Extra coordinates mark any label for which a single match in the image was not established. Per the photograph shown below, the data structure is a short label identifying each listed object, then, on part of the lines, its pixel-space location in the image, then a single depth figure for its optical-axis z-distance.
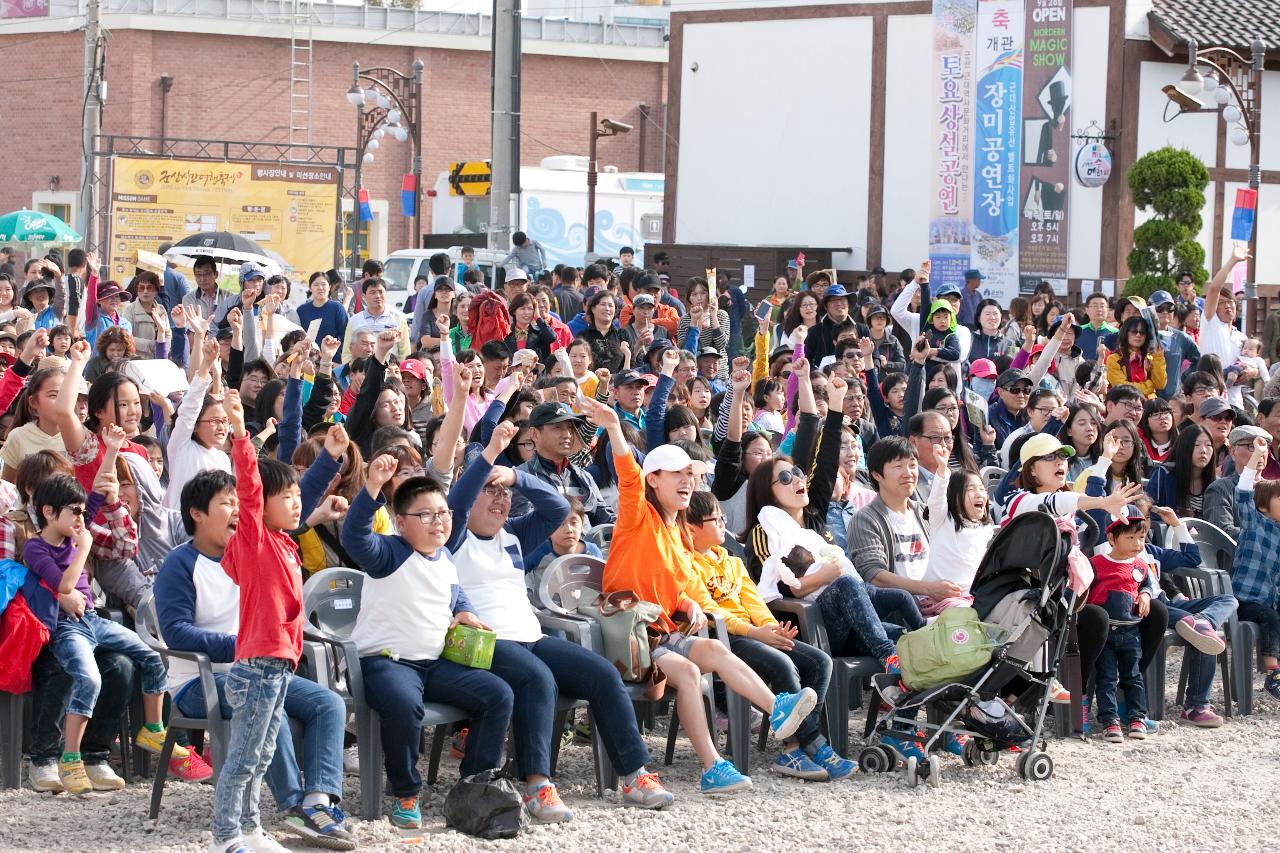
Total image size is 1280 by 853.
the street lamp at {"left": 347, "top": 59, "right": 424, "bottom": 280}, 31.27
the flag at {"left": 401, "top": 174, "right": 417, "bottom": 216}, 38.25
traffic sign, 35.59
